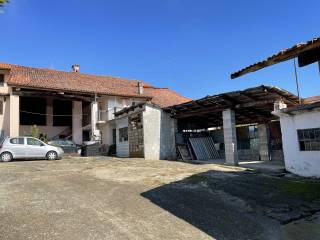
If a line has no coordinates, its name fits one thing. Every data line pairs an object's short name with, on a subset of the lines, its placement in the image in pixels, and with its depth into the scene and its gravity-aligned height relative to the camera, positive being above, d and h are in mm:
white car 14046 -194
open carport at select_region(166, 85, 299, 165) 11539 +1210
